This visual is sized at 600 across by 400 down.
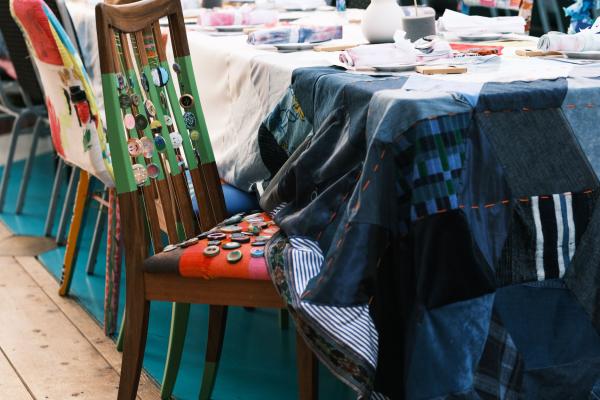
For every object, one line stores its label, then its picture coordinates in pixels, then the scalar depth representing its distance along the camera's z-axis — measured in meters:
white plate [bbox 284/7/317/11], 3.37
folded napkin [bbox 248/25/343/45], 2.30
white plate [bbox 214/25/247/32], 2.71
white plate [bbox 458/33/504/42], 2.32
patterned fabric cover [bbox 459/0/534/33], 2.94
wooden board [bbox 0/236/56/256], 3.27
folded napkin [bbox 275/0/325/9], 3.38
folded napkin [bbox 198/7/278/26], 2.79
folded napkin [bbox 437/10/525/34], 2.36
